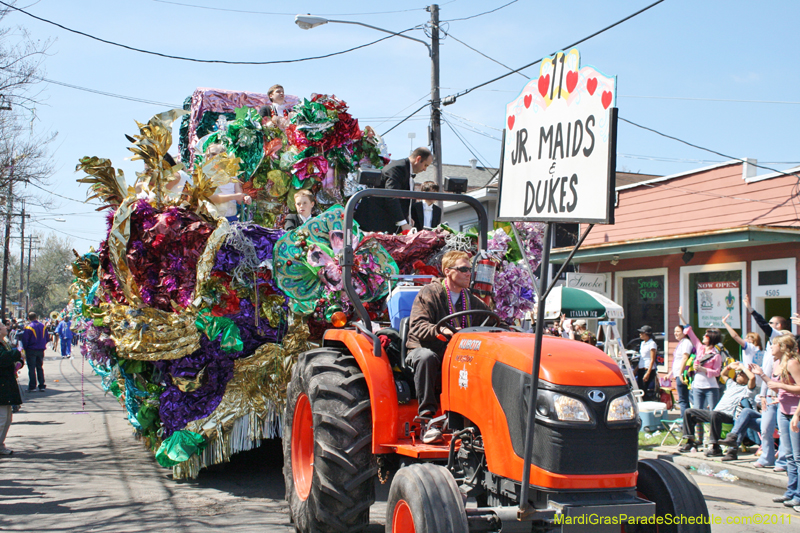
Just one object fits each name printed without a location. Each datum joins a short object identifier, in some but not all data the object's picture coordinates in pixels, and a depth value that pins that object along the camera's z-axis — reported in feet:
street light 48.44
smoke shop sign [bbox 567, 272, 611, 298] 53.31
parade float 19.63
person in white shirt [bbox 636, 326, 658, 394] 42.60
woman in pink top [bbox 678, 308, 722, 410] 32.14
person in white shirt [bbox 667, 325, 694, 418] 35.50
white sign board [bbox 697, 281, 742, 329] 44.45
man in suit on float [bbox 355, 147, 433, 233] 23.57
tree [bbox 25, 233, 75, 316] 251.39
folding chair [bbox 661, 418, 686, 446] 34.16
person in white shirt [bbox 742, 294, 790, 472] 26.13
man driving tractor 14.03
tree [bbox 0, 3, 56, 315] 41.78
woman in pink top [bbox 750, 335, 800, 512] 22.90
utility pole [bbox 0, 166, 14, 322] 95.94
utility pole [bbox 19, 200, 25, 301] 144.09
